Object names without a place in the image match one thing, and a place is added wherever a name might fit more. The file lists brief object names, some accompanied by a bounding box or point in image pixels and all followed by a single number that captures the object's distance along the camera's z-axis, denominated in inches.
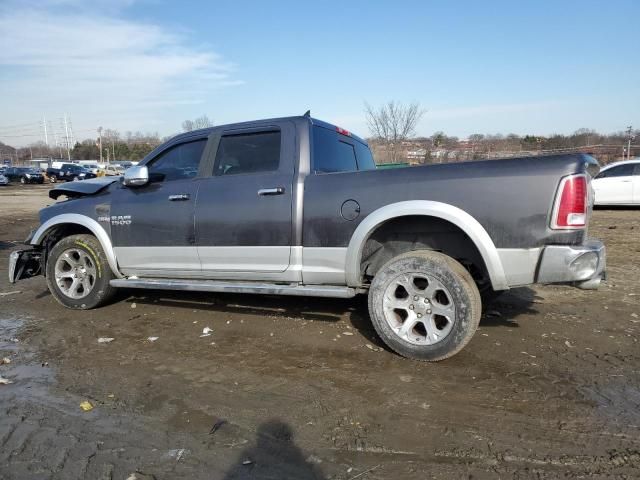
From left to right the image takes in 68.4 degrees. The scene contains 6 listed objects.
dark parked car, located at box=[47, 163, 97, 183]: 1662.2
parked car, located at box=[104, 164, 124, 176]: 1717.6
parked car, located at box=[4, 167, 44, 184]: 1592.0
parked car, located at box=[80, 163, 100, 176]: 1675.7
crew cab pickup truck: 133.3
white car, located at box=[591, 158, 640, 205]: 545.3
